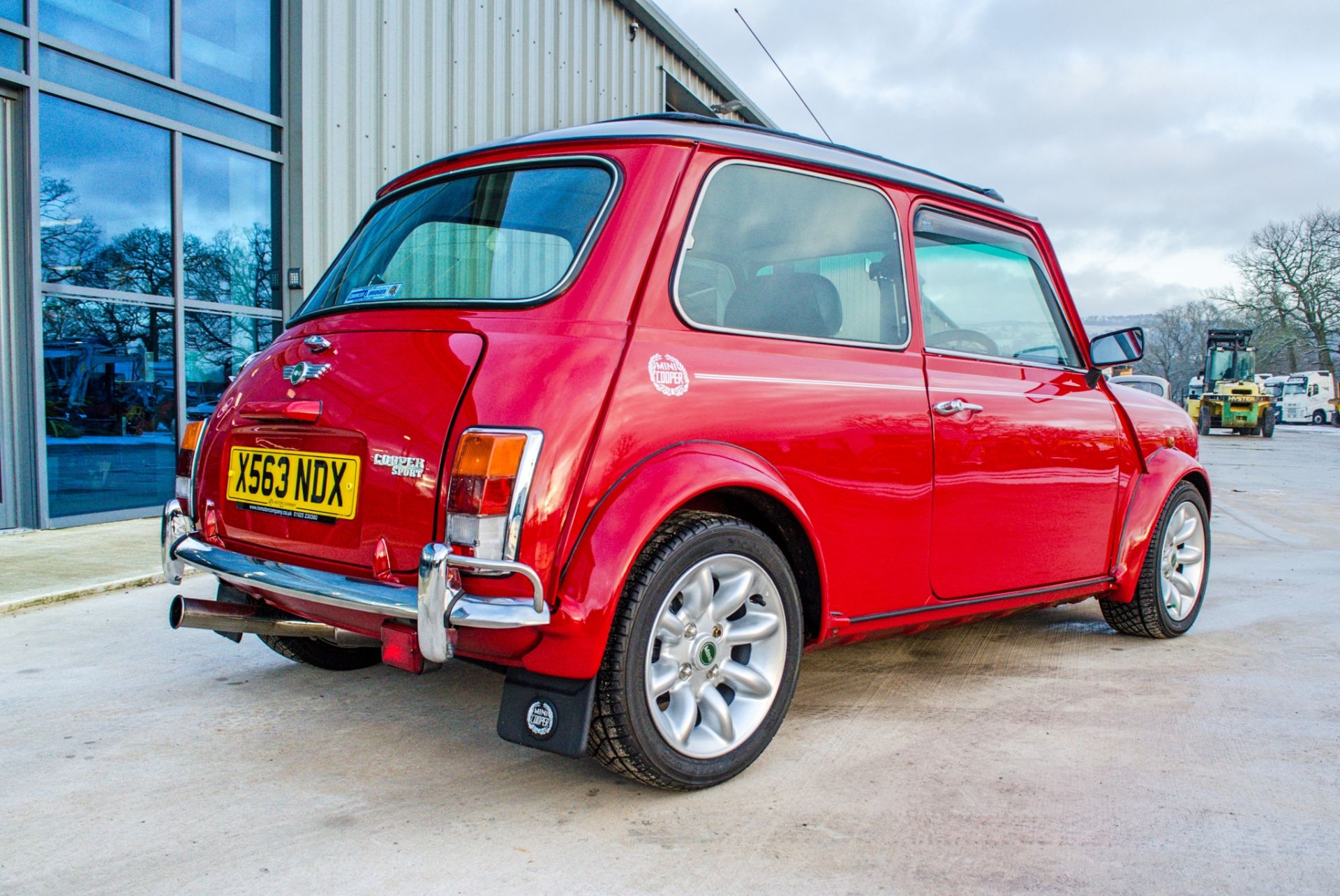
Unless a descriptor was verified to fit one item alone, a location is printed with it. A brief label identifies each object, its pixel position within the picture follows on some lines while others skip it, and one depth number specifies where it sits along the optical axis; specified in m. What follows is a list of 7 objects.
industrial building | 7.21
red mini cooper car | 2.46
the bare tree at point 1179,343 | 91.00
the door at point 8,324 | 7.09
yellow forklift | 33.41
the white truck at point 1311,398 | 51.50
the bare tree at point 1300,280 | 53.34
